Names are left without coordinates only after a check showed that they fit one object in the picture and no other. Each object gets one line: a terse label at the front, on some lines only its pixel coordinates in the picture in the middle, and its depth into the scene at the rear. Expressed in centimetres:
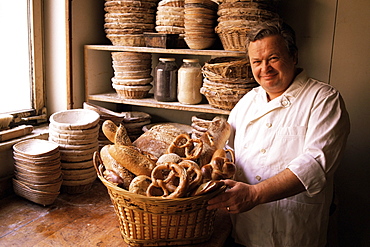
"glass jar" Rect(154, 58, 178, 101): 213
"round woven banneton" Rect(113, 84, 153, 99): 223
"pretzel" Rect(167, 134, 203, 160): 150
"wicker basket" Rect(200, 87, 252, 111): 188
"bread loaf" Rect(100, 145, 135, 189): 140
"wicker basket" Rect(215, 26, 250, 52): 183
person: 134
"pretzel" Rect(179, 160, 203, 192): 129
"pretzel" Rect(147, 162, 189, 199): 124
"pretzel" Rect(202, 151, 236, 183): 138
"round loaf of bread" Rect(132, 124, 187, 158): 165
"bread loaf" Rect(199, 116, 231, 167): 156
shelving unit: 201
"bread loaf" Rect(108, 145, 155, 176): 140
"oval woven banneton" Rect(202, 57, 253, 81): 183
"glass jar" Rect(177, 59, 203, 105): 205
